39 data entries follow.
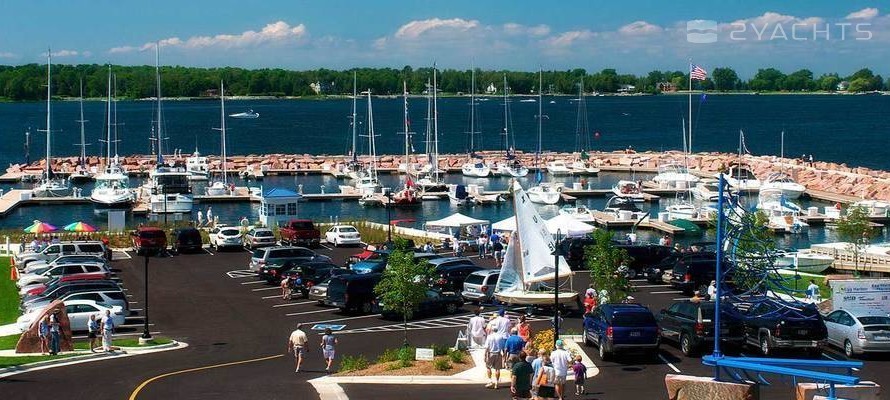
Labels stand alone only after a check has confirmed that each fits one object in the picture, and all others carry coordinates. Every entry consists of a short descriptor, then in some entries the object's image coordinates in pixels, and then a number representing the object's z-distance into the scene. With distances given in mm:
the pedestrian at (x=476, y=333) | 31312
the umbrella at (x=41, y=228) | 56969
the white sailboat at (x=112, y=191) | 89125
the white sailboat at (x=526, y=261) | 38750
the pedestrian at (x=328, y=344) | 29312
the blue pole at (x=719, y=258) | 24484
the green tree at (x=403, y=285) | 32938
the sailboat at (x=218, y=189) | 97250
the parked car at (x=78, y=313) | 35656
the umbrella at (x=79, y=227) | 56875
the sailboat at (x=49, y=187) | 95750
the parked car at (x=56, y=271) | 43375
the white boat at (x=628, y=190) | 91688
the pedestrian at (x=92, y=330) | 32219
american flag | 69250
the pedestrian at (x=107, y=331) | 31792
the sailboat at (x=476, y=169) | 118688
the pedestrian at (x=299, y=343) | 29391
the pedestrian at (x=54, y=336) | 31672
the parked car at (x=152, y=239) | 54125
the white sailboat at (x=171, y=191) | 85438
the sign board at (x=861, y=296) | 33062
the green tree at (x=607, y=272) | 35562
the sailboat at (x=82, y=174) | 116250
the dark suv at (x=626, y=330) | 29375
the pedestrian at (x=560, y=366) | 24391
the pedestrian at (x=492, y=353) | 27141
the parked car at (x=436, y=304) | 38156
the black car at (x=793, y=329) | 29828
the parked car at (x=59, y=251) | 49531
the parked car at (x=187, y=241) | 55719
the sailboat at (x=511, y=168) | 117875
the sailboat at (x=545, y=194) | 90738
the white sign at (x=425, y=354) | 29781
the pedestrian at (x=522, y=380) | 23281
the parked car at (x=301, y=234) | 57625
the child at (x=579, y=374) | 25328
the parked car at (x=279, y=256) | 46759
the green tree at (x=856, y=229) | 53156
